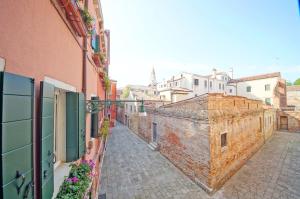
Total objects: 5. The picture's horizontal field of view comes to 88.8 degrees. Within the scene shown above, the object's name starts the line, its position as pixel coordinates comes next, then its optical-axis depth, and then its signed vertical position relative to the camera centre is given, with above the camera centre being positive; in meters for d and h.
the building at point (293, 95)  32.46 +1.31
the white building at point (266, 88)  26.38 +2.43
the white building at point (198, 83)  23.40 +3.61
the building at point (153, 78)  49.72 +7.82
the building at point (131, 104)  17.04 -0.26
